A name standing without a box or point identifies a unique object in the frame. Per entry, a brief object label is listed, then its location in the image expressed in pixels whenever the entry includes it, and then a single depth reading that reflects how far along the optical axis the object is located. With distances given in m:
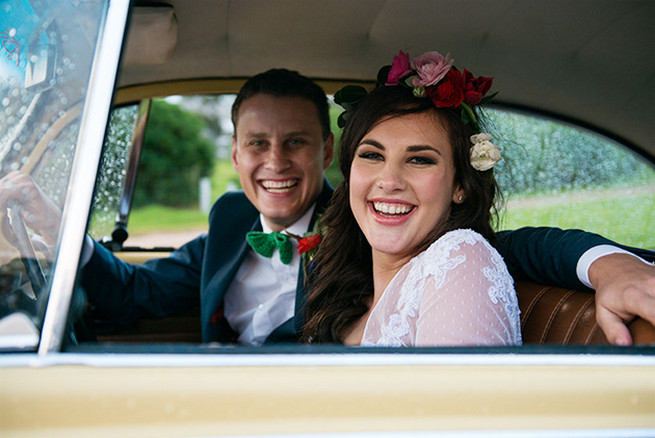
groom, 0.96
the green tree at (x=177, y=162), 5.93
